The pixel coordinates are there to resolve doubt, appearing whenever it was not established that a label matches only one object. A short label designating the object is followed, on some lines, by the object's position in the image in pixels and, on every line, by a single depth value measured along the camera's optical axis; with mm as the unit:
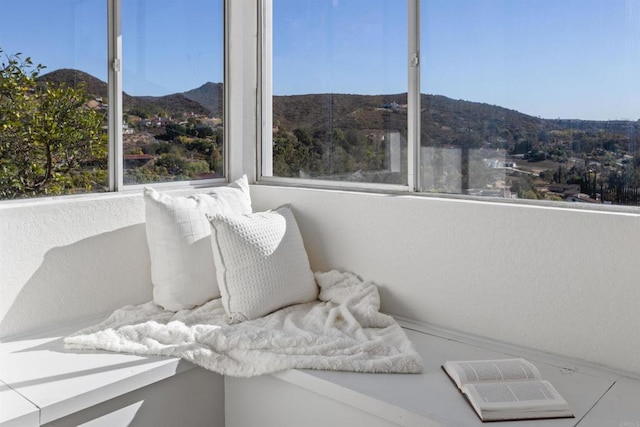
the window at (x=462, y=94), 1873
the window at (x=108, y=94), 2094
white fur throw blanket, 1821
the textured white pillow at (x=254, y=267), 2201
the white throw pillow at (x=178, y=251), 2287
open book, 1511
